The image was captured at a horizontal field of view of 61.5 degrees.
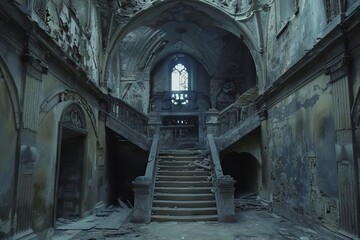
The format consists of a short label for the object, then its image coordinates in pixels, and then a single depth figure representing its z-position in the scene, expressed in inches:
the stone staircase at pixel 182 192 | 358.6
